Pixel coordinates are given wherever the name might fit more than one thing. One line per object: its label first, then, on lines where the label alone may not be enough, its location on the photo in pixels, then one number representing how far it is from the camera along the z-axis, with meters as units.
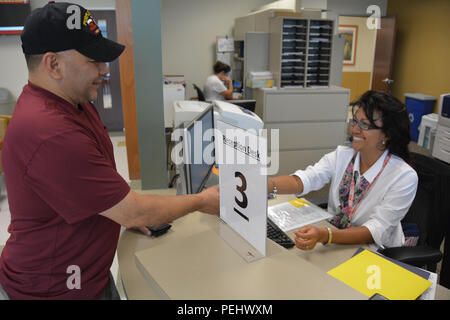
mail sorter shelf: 3.70
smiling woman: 1.53
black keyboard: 1.43
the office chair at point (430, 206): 1.58
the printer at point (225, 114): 1.69
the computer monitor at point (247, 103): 2.94
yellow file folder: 1.08
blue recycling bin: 5.94
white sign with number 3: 0.90
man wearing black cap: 0.86
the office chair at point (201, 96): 5.29
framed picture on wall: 8.66
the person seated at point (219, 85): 5.31
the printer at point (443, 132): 4.47
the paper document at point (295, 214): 1.63
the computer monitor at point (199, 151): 1.48
